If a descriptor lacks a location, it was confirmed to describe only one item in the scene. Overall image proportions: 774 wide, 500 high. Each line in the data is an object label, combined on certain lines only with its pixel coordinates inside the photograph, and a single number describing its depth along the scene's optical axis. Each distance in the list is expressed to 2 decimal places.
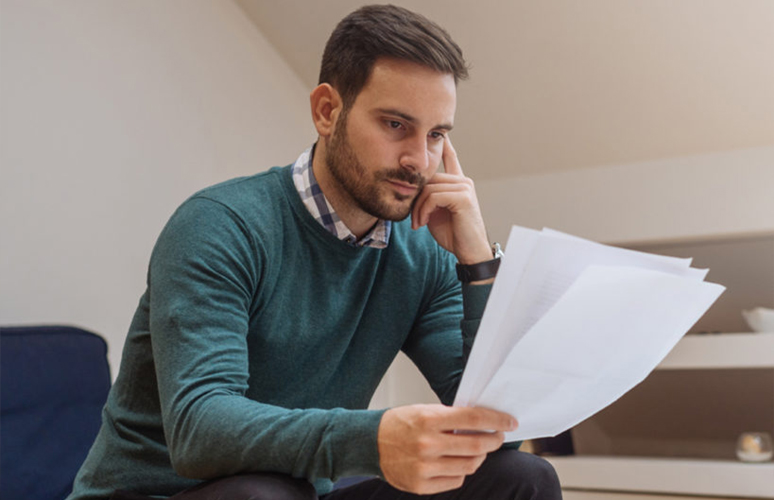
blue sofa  1.26
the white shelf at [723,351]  2.60
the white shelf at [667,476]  2.49
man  0.75
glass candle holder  2.61
